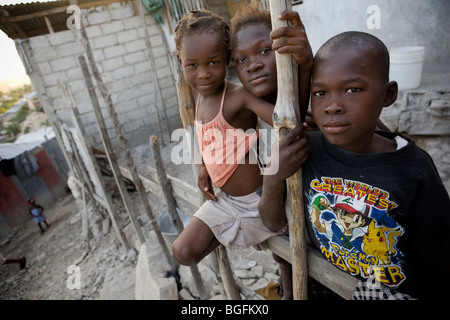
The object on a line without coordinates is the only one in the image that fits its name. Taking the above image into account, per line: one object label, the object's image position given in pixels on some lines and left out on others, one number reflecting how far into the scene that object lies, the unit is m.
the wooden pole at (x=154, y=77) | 6.93
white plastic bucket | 3.01
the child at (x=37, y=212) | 7.98
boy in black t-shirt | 0.91
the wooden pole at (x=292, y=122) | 0.98
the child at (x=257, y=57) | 1.10
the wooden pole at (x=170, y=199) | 2.87
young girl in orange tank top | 1.43
